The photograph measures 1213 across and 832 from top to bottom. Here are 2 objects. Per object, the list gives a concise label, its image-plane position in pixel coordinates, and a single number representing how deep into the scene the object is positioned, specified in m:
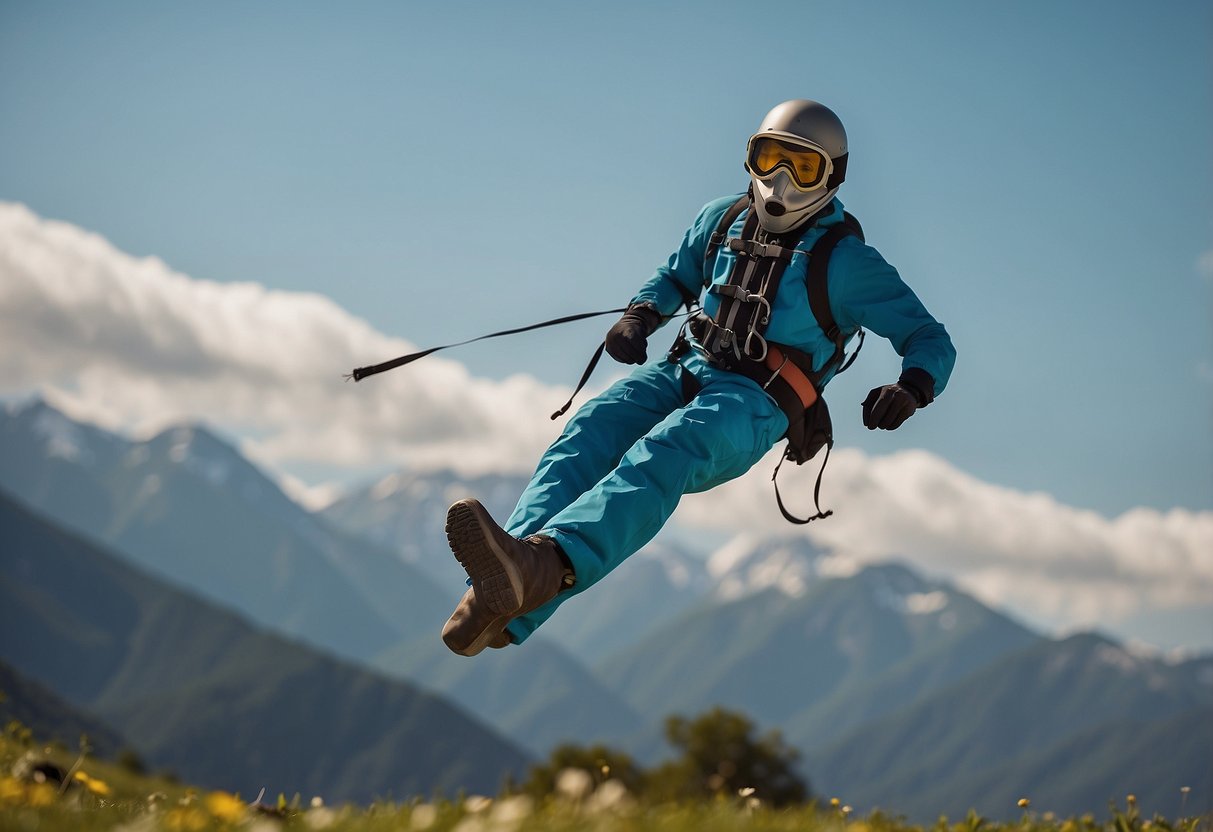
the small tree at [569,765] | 70.51
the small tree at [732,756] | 78.44
